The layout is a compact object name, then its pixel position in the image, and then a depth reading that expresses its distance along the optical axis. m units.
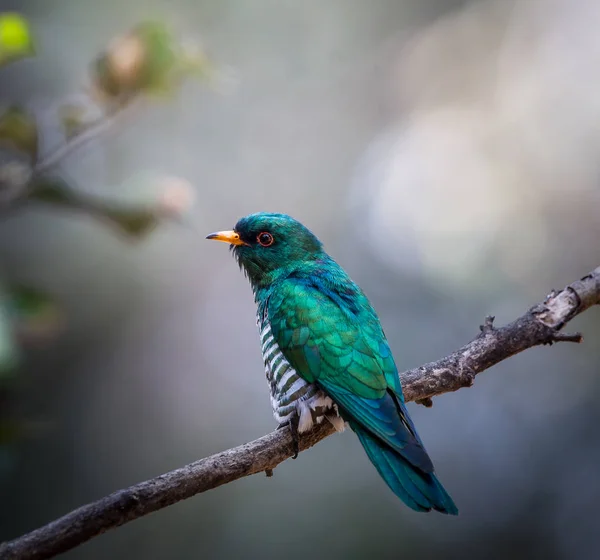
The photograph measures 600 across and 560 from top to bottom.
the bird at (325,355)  6.16
